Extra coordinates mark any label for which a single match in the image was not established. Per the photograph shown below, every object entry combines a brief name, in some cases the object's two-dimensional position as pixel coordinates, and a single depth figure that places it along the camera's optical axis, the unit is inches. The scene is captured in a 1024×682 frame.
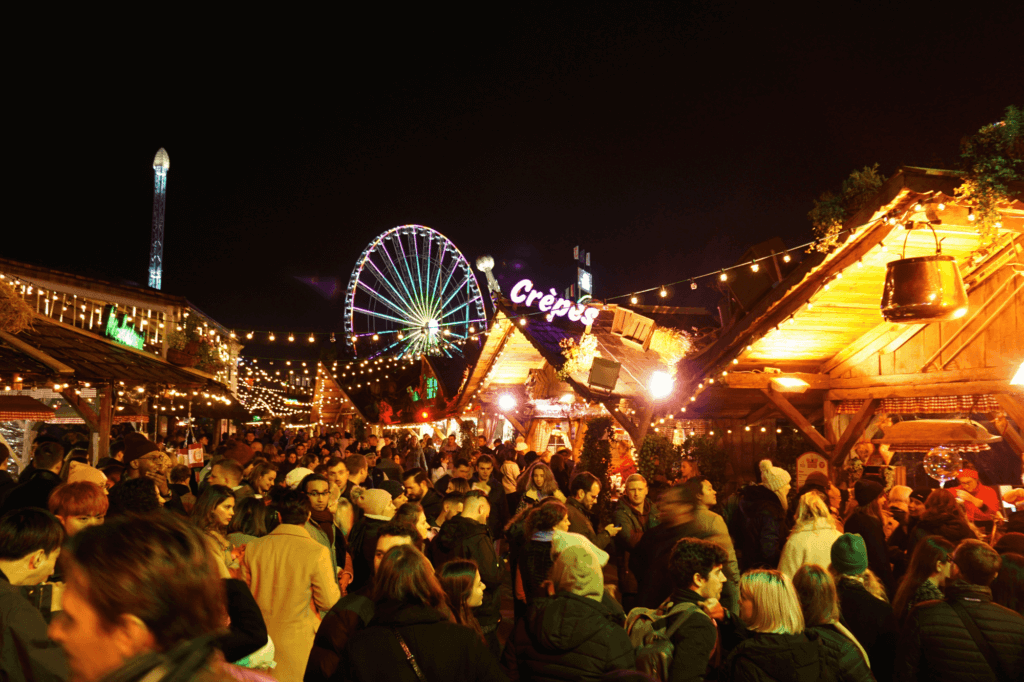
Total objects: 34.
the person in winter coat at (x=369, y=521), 203.5
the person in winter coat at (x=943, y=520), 194.1
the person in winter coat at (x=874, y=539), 211.2
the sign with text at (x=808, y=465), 399.9
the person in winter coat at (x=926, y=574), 154.6
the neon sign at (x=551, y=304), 518.0
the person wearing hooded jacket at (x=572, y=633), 115.0
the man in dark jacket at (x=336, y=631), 119.6
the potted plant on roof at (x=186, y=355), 644.1
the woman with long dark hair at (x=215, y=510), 175.2
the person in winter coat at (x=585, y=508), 223.5
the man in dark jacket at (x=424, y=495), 273.0
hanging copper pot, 234.7
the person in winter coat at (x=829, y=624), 116.1
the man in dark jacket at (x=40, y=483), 237.0
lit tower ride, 2247.8
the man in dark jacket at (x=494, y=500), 310.0
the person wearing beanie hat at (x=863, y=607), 151.8
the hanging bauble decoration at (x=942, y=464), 337.1
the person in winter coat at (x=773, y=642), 109.8
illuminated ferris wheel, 1245.1
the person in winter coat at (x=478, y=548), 187.3
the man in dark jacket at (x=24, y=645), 91.6
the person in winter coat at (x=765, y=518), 240.2
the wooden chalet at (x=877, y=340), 258.1
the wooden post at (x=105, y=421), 509.3
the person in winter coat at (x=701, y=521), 185.9
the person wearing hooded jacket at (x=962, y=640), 123.5
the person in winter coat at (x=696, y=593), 127.8
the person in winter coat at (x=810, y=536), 187.0
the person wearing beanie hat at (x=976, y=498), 280.5
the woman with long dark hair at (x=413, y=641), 97.7
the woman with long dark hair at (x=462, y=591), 133.0
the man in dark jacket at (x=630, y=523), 231.9
